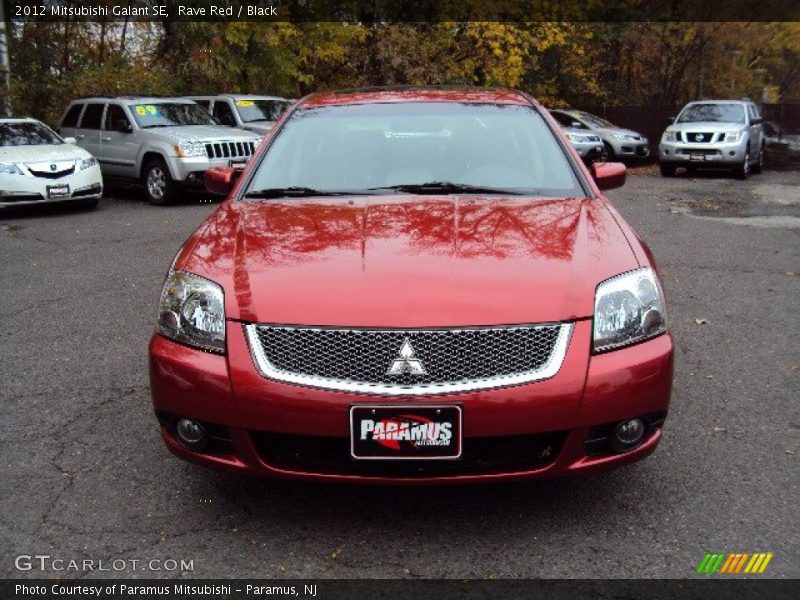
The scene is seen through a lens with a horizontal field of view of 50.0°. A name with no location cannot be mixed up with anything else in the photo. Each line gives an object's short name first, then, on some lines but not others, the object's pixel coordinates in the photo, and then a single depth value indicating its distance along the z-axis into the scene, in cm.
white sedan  1220
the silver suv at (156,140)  1366
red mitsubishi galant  286
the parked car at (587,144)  2098
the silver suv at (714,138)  1861
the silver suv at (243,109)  1667
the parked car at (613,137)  2238
